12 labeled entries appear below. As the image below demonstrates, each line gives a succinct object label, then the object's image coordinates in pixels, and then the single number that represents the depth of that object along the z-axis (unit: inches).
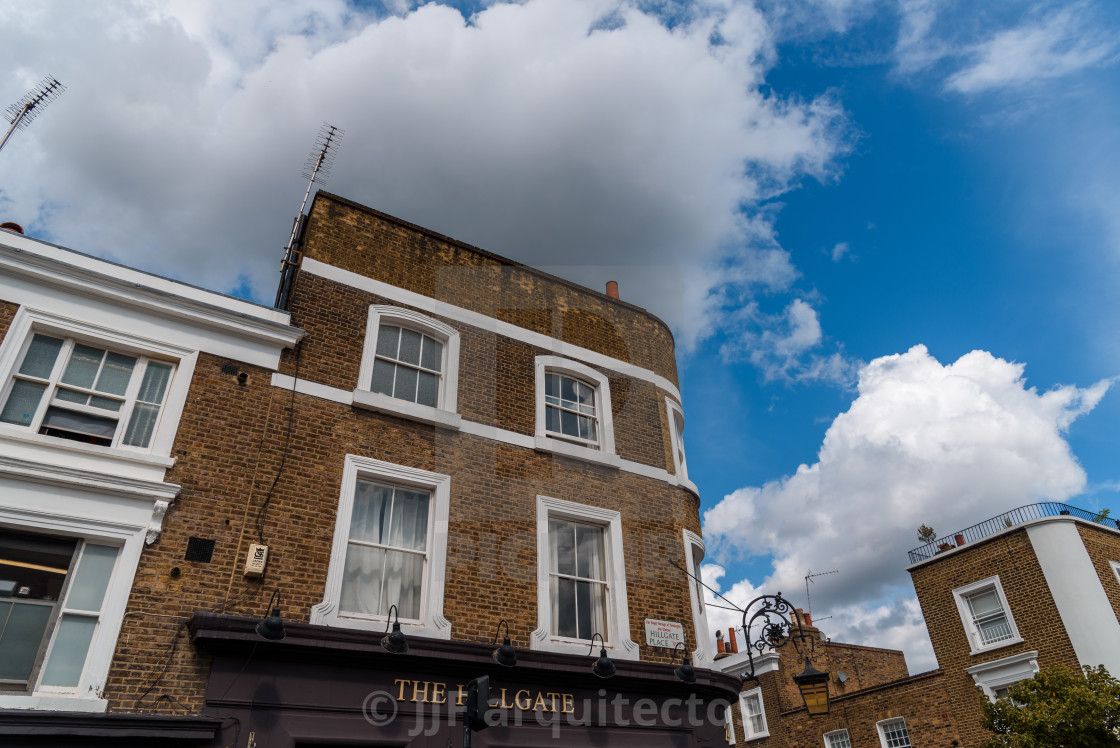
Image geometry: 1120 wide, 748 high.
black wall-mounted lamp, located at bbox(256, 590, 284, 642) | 305.3
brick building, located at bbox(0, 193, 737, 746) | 312.3
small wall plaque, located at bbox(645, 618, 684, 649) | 442.0
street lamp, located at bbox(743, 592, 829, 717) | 392.5
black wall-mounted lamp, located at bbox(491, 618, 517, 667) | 360.8
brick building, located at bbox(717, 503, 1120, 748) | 697.6
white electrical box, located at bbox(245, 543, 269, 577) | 333.4
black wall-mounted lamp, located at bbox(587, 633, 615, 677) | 385.1
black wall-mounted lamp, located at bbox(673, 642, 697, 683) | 416.8
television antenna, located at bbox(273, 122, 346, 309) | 460.1
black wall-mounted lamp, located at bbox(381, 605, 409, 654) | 328.8
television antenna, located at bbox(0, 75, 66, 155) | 415.7
